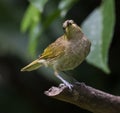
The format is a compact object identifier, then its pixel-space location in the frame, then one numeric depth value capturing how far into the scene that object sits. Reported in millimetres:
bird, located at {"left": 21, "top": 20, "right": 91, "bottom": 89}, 4789
